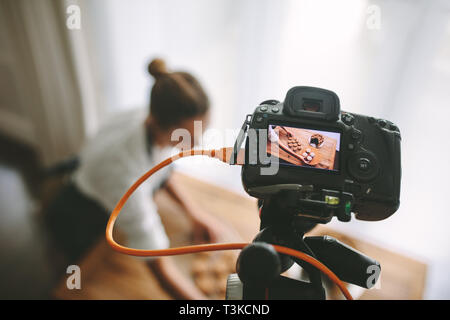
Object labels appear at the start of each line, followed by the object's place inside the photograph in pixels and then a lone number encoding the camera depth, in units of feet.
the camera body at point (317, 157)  1.15
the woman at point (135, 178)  2.81
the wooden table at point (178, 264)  2.61
